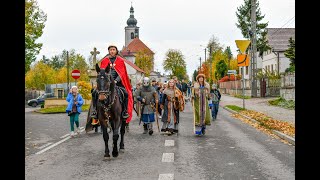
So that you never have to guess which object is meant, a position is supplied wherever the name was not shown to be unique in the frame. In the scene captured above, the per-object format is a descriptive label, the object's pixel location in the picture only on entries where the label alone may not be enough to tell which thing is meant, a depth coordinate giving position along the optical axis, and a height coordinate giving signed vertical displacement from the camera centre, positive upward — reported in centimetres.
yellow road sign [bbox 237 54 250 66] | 2388 +166
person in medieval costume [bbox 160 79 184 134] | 1395 -60
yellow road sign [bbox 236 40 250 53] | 2211 +234
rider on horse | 1002 +34
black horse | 879 -37
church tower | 15175 +2179
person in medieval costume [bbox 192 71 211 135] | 1338 -52
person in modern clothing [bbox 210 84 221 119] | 1977 -57
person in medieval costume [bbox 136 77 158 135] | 1427 -46
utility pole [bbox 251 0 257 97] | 3027 +315
